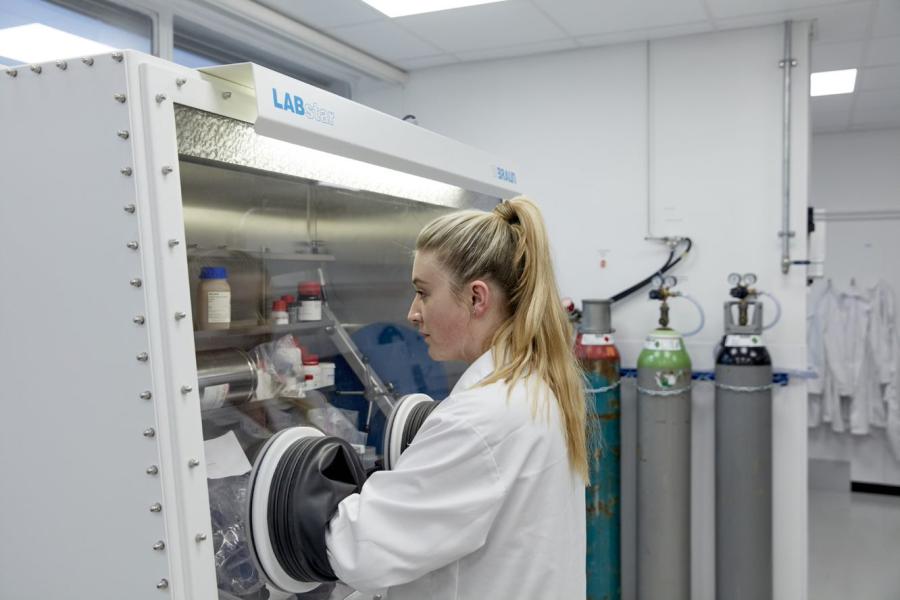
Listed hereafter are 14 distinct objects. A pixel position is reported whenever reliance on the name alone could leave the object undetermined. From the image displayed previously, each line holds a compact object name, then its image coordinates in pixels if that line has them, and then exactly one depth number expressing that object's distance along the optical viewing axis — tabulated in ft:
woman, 3.32
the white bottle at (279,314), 5.35
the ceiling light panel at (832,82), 12.29
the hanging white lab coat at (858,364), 15.98
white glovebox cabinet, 3.23
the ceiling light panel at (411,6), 8.85
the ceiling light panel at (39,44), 7.16
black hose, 10.09
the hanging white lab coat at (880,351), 15.93
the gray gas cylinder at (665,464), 9.30
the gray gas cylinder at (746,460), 8.99
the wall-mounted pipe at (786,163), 9.39
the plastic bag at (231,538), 4.49
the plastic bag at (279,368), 5.10
